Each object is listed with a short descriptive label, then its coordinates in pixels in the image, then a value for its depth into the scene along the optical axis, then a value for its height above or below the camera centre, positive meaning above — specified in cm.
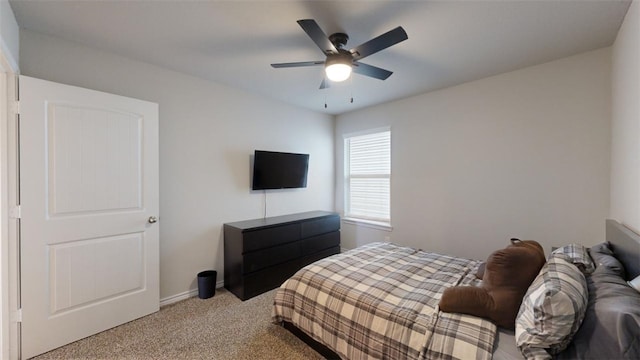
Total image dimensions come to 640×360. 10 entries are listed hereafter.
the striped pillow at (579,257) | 150 -48
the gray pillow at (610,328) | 95 -58
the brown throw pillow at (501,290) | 135 -61
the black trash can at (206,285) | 281 -119
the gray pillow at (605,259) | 144 -49
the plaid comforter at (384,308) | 131 -80
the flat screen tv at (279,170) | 341 +11
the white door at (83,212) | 192 -30
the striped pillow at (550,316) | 107 -59
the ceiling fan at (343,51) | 167 +94
